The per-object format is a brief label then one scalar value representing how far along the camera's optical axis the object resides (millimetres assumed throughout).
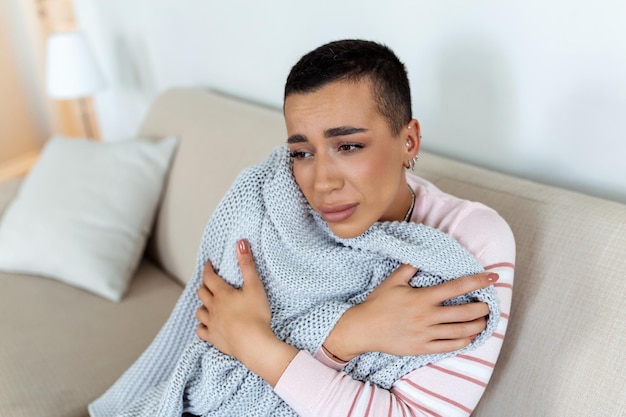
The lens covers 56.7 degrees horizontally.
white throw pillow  1685
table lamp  2342
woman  830
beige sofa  854
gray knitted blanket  867
